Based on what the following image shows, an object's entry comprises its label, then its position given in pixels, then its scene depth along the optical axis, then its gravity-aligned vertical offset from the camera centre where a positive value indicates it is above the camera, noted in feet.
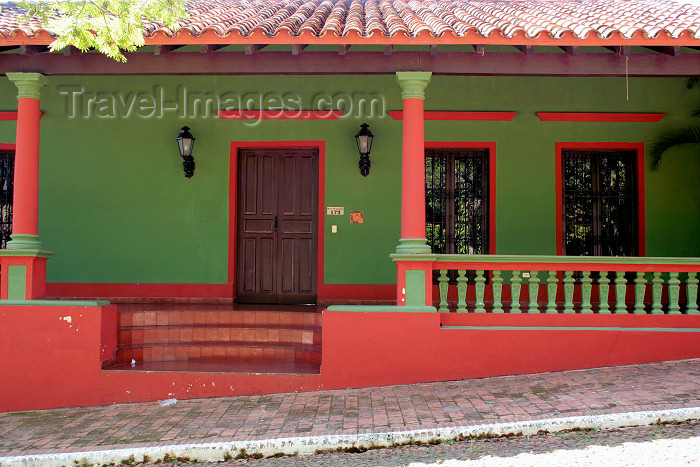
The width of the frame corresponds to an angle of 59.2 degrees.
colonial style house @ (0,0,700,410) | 28.14 +3.25
